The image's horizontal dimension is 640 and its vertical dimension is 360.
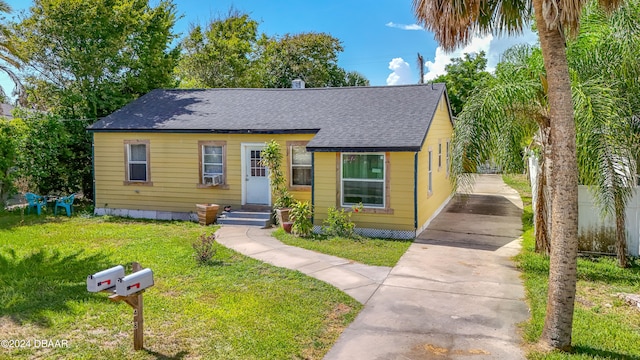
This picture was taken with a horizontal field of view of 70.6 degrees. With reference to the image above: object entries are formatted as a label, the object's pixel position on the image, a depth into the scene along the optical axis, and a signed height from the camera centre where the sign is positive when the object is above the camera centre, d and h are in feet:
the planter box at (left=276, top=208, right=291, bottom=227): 41.19 -3.48
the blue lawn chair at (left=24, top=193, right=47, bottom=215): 50.03 -2.44
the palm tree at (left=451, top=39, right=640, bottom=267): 25.30 +2.55
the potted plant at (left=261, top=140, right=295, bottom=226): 42.49 +0.09
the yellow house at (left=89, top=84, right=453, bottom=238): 38.78 +2.36
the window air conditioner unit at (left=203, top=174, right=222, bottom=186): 46.68 -0.16
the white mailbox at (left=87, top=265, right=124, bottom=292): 15.33 -3.52
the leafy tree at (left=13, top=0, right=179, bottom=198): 57.06 +15.48
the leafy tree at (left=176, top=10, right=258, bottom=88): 105.81 +28.26
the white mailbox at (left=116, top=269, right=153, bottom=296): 16.01 -3.80
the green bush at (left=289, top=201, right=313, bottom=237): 38.52 -3.71
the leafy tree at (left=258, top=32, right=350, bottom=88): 126.93 +33.06
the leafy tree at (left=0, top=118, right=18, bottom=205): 46.91 +2.80
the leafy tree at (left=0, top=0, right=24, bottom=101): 43.52 +12.73
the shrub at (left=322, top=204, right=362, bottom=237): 38.37 -4.07
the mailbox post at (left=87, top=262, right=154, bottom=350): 15.66 -3.86
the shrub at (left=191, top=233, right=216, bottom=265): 29.82 -4.93
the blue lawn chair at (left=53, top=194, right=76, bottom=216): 49.78 -2.71
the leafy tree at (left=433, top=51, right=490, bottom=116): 103.76 +23.56
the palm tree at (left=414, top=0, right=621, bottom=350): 16.88 +0.09
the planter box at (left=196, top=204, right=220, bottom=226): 44.37 -3.52
